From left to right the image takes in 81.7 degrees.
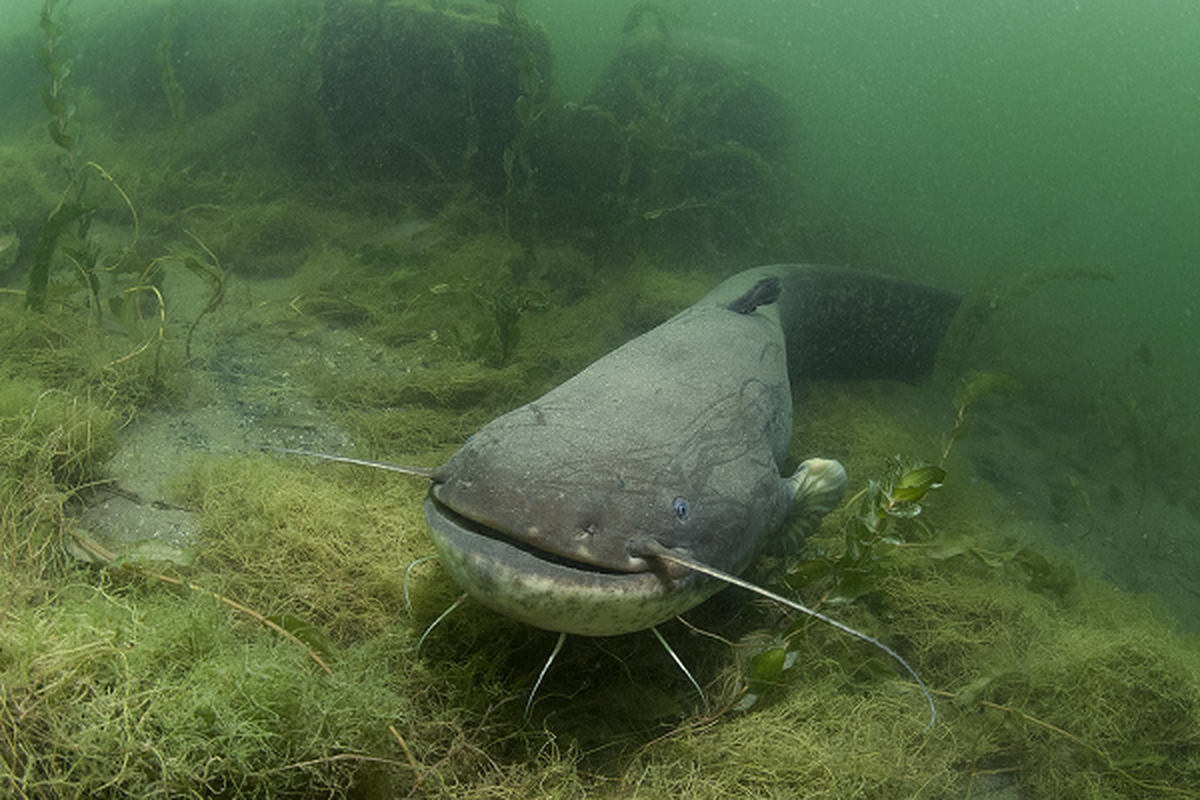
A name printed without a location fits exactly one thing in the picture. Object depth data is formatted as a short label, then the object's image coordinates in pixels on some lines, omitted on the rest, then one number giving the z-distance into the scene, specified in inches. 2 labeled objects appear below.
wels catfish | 18.3
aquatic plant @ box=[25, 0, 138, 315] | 40.4
